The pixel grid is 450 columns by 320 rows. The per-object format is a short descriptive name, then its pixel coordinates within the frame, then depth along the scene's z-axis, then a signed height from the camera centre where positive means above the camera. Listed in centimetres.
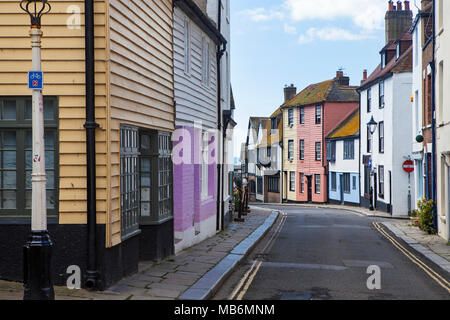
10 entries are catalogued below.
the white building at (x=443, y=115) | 1677 +173
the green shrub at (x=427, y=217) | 1923 -186
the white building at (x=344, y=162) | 4244 +44
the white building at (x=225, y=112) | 1964 +217
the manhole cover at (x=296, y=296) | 881 -218
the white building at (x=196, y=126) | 1321 +122
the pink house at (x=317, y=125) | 4906 +400
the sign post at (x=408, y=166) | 2661 +2
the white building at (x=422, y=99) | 2045 +277
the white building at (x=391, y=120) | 3197 +293
